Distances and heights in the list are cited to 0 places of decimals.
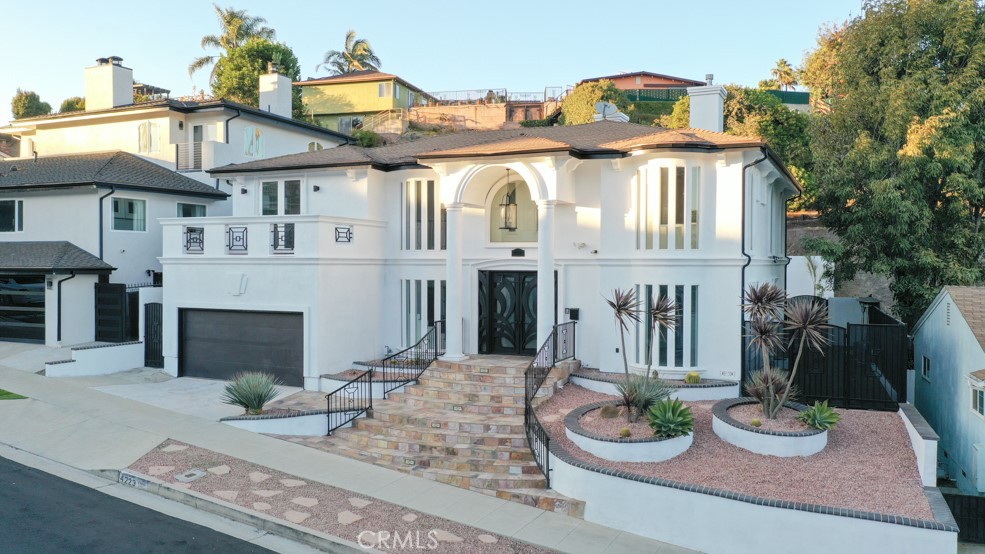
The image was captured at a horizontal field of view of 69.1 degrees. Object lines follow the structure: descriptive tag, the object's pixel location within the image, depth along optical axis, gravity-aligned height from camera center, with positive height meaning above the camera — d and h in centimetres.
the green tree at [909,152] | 2080 +357
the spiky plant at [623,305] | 1408 -67
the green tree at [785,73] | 5112 +1422
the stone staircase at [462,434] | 1214 -317
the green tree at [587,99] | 4397 +1080
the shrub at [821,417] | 1246 -255
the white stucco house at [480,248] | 1638 +59
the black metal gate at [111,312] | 2228 -131
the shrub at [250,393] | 1512 -259
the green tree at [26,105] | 6150 +1436
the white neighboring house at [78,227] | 2219 +145
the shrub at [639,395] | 1303 -227
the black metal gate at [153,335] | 2066 -187
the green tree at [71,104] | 5851 +1375
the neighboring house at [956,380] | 1281 -226
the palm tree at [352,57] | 6500 +1952
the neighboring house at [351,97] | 5200 +1282
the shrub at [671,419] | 1205 -250
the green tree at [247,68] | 4859 +1387
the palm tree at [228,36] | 5338 +1762
